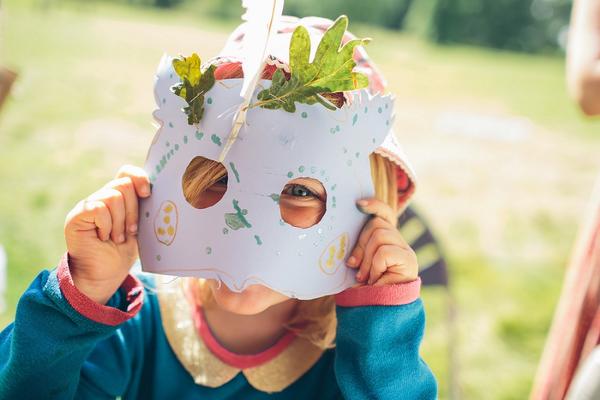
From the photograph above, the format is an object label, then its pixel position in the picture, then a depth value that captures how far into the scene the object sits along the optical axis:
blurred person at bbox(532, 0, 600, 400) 1.24
